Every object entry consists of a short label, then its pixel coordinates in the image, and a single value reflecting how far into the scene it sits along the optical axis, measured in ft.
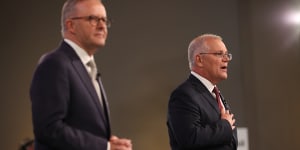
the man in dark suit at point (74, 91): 15.41
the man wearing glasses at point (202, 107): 17.47
